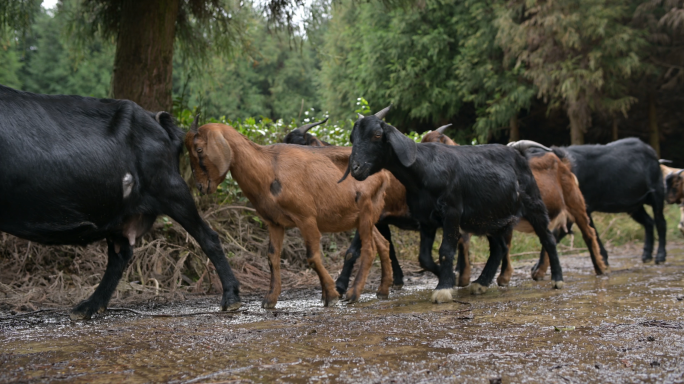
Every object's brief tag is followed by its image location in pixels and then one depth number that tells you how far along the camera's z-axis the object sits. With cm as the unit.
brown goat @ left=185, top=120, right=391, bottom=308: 566
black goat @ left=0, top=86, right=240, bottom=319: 475
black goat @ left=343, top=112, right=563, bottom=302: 591
